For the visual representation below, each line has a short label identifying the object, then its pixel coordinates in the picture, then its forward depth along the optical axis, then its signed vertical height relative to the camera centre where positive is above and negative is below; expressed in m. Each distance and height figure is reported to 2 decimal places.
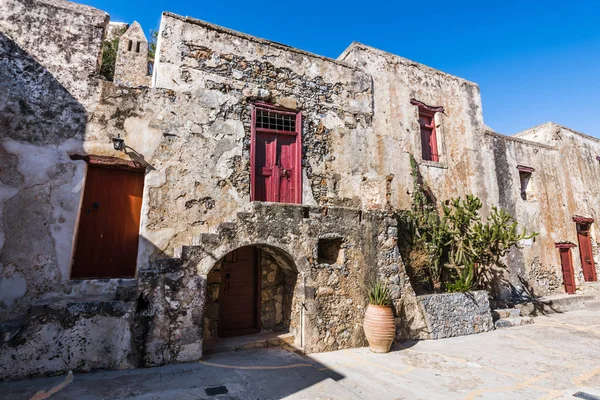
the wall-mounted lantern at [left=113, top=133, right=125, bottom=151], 5.88 +2.13
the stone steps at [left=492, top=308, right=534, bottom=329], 7.49 -1.42
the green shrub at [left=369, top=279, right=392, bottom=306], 5.68 -0.61
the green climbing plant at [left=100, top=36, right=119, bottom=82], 15.46 +9.94
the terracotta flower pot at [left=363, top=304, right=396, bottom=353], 5.40 -1.17
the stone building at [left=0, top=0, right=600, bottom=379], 4.60 +1.24
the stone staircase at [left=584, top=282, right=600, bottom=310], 10.59 -1.20
